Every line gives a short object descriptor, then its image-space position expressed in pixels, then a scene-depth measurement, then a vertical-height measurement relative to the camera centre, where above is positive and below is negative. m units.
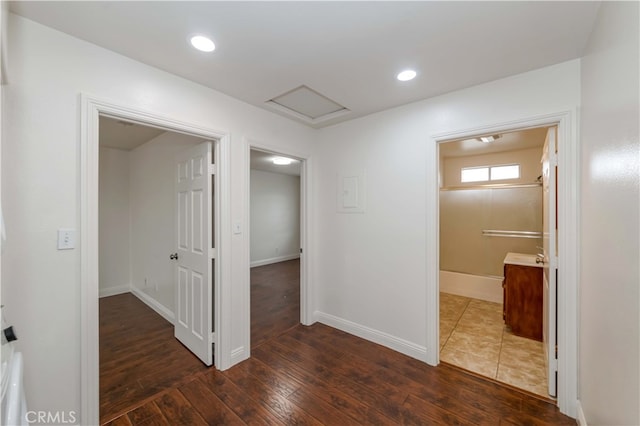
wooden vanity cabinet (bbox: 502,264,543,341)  2.84 -0.97
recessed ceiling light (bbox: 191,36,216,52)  1.60 +1.08
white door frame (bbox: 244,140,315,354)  3.23 -0.40
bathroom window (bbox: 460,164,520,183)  4.41 +0.71
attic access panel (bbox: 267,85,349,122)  2.39 +1.10
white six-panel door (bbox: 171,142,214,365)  2.36 -0.39
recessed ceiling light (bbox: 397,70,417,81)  1.98 +1.08
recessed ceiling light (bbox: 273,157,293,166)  5.35 +1.10
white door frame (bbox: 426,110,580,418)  1.79 -0.28
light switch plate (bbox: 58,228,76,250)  1.52 -0.16
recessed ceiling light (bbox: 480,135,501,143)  3.70 +1.06
